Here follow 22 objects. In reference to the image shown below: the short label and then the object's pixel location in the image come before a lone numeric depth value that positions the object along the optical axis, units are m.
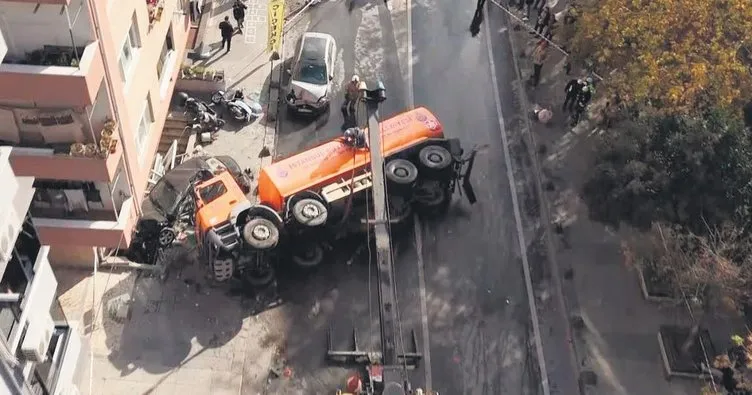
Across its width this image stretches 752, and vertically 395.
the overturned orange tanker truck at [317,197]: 21.33
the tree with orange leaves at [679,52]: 21.30
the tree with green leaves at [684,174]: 20.12
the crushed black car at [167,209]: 22.55
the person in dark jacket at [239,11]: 29.62
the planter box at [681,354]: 21.25
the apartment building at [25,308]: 12.67
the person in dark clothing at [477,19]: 31.67
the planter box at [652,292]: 22.97
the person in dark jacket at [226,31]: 28.59
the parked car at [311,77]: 27.22
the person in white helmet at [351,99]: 27.17
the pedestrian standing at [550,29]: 29.20
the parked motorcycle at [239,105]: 26.88
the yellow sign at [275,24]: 27.44
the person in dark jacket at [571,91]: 26.97
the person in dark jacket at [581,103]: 26.59
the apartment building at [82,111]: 16.58
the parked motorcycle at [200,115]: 26.34
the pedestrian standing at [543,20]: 29.59
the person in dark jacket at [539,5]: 31.60
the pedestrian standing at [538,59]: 29.15
